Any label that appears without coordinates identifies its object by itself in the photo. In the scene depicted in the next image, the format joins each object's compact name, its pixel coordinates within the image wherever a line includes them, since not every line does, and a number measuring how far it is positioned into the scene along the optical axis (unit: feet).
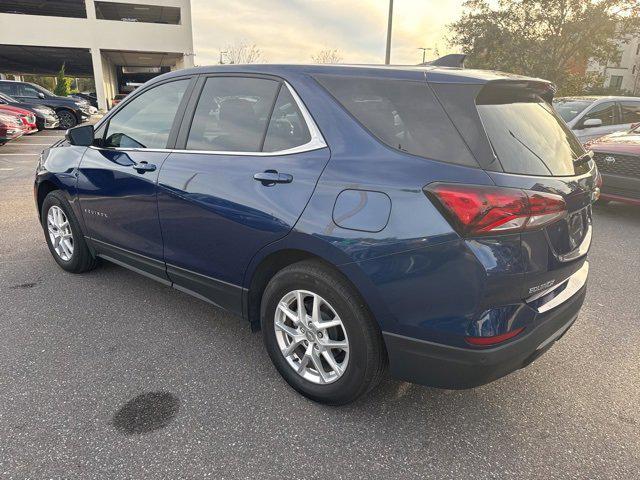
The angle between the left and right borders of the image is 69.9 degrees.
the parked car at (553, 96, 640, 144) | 27.45
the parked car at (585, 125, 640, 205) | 20.54
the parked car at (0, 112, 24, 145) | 38.77
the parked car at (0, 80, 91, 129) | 56.95
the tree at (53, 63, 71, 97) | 97.91
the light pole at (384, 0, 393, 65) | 51.78
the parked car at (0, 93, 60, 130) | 50.80
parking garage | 96.22
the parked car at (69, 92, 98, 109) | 102.32
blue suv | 6.19
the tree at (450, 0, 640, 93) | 61.11
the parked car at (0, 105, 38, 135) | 42.04
